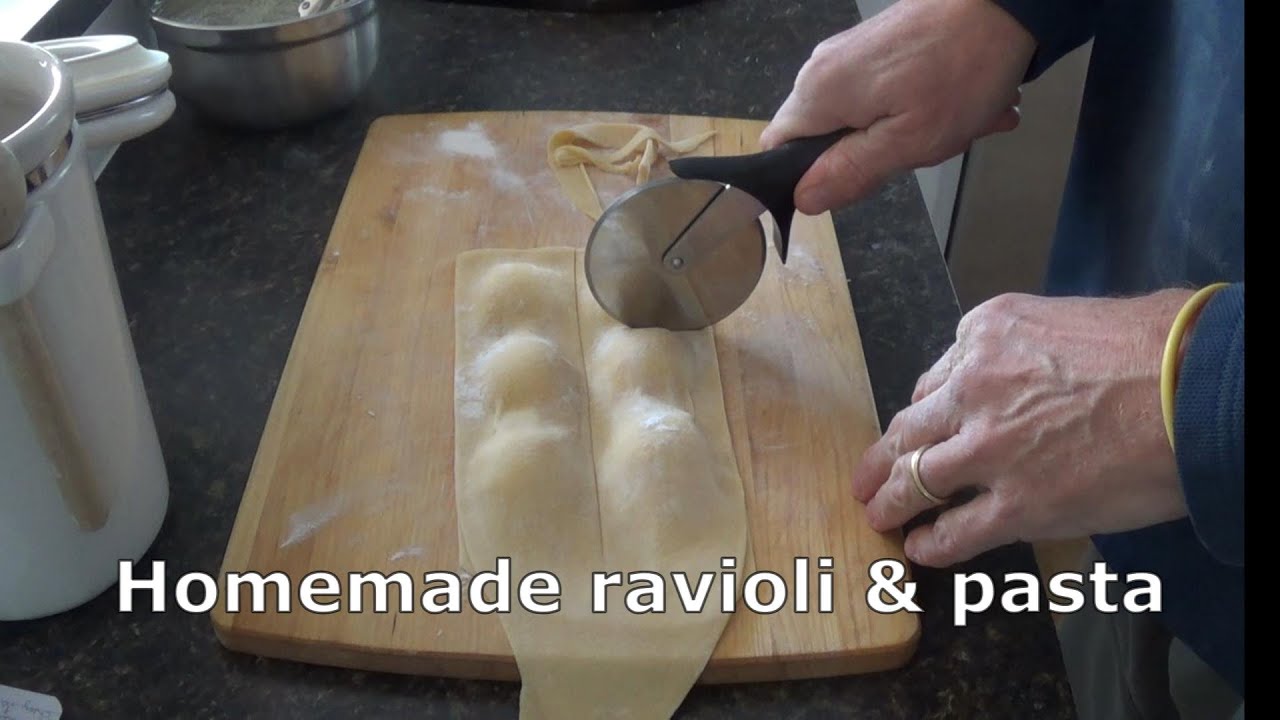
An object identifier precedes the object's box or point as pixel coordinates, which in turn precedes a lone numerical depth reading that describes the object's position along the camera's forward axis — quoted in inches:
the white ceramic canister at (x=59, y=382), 21.6
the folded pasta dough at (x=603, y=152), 41.8
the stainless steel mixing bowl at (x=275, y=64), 40.2
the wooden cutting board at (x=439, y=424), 26.7
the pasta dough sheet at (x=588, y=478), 26.2
